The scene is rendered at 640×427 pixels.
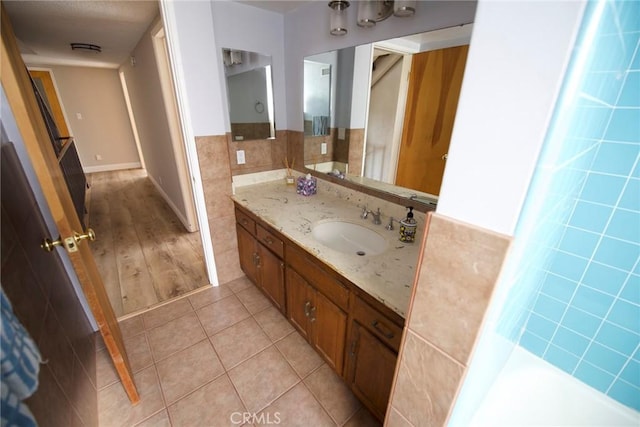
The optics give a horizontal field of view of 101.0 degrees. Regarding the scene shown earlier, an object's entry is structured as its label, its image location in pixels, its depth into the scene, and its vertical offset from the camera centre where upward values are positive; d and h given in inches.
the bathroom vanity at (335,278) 43.9 -30.5
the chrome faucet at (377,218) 64.6 -23.2
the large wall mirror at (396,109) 50.7 +1.8
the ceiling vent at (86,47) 131.3 +30.8
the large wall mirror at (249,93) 78.1 +6.2
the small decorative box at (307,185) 82.7 -20.7
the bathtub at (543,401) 44.7 -47.1
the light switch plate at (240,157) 84.7 -13.0
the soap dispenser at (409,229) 55.1 -21.8
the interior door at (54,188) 33.3 -11.2
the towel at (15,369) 17.9 -17.7
